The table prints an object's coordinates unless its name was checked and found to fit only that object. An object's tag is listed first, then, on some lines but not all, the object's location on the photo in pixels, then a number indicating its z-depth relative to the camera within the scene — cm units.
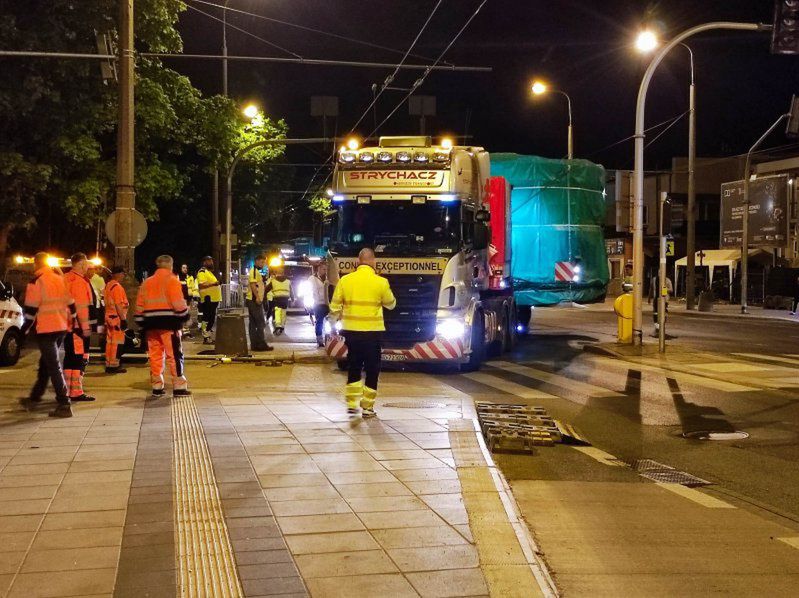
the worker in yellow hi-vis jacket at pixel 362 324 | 979
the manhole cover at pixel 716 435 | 1001
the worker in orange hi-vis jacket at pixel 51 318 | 973
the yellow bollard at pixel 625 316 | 1981
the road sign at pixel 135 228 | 1535
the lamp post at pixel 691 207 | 3434
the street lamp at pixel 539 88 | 2809
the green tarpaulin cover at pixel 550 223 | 2034
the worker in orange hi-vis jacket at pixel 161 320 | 1120
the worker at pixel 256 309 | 1806
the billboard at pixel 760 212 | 4247
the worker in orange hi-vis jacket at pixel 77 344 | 1088
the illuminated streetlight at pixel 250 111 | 3023
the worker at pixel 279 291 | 2236
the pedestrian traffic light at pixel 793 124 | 1772
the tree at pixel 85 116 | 1919
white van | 1523
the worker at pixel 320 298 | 1639
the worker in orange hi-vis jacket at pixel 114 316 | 1433
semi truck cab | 1473
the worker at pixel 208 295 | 2020
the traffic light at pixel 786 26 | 1389
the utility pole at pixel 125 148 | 1527
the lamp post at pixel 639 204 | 1888
